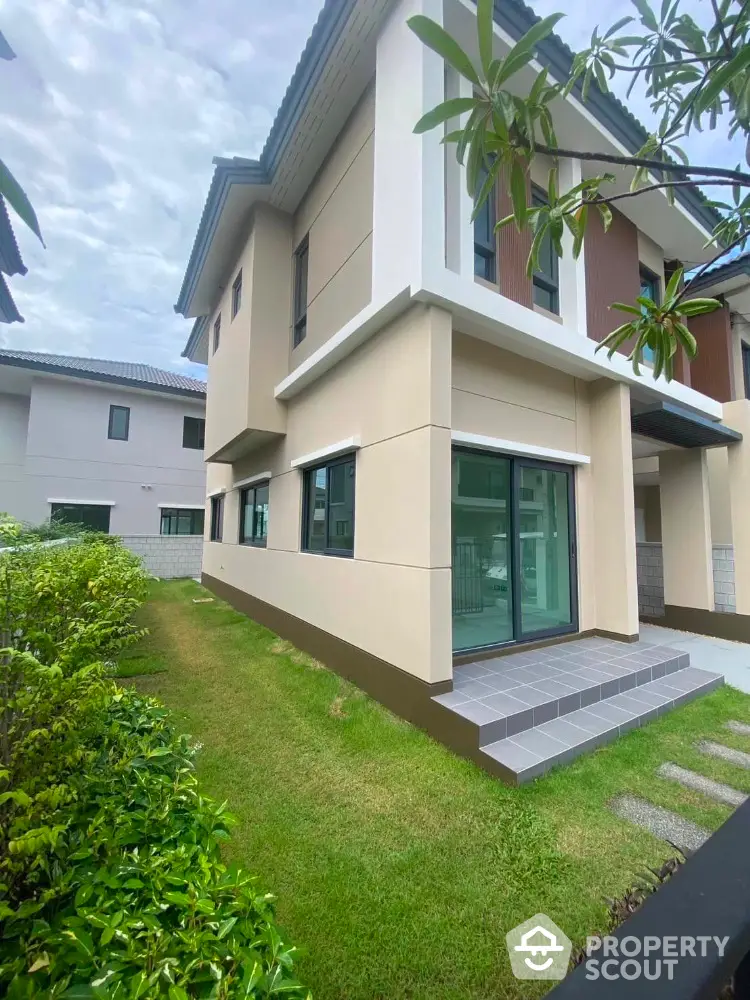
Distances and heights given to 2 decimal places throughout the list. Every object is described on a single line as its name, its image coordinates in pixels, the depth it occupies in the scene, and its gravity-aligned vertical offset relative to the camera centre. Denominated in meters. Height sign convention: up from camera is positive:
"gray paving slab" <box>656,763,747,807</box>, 3.03 -1.84
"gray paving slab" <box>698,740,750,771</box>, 3.50 -1.82
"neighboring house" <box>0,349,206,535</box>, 14.28 +2.77
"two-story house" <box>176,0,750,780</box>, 4.14 +1.73
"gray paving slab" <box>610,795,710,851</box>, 2.65 -1.86
